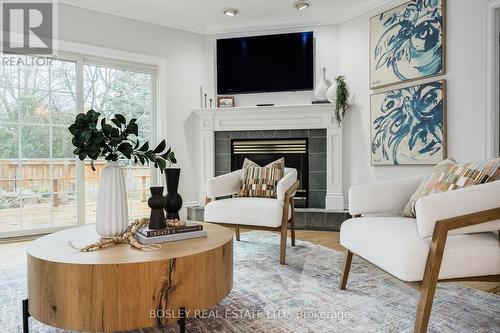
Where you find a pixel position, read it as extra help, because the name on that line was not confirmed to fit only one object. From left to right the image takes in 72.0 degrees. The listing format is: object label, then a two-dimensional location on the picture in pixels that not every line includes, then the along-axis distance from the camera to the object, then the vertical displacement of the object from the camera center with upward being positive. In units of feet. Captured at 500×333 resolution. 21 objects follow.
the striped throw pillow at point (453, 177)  5.18 -0.19
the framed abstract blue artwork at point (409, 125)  10.66 +1.34
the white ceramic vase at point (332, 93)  13.09 +2.75
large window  11.23 +0.98
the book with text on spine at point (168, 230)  5.08 -0.99
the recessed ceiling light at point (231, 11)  13.30 +6.02
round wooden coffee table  4.03 -1.47
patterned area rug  5.11 -2.38
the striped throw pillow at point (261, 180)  10.15 -0.43
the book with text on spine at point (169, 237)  5.00 -1.08
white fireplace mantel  13.37 +1.64
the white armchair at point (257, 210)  8.34 -1.13
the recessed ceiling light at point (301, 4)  12.71 +6.02
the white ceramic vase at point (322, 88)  13.48 +3.03
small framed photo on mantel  14.60 +2.69
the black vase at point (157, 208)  5.42 -0.68
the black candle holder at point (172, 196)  5.88 -0.53
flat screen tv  14.11 +4.30
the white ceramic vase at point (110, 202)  5.19 -0.55
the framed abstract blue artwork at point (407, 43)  10.64 +4.09
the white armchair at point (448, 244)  4.41 -1.05
